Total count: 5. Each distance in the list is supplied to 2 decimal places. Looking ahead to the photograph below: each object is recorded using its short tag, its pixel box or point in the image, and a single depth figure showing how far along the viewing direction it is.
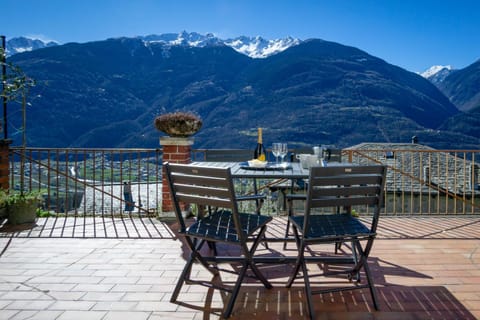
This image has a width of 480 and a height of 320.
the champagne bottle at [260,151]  3.05
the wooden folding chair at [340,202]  1.95
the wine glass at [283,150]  2.98
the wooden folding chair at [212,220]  1.97
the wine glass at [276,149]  2.99
